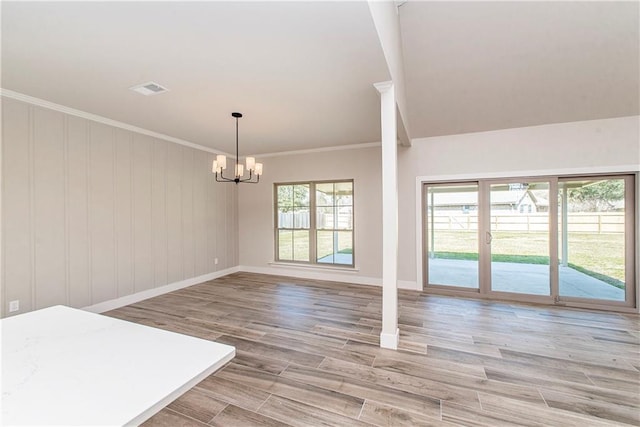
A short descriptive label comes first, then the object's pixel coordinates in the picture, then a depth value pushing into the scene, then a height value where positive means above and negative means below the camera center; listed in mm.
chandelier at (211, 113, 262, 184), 3722 +687
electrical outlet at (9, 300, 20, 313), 2994 -996
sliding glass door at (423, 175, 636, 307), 3902 -439
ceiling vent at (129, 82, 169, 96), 2908 +1370
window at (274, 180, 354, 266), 5613 -206
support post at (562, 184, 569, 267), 4125 -284
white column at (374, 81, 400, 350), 2756 -12
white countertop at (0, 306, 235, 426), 705 -500
